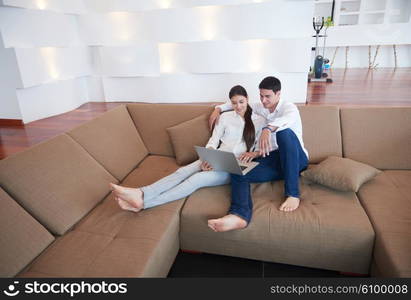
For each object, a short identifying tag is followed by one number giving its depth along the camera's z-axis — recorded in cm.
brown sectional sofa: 129
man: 153
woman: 162
